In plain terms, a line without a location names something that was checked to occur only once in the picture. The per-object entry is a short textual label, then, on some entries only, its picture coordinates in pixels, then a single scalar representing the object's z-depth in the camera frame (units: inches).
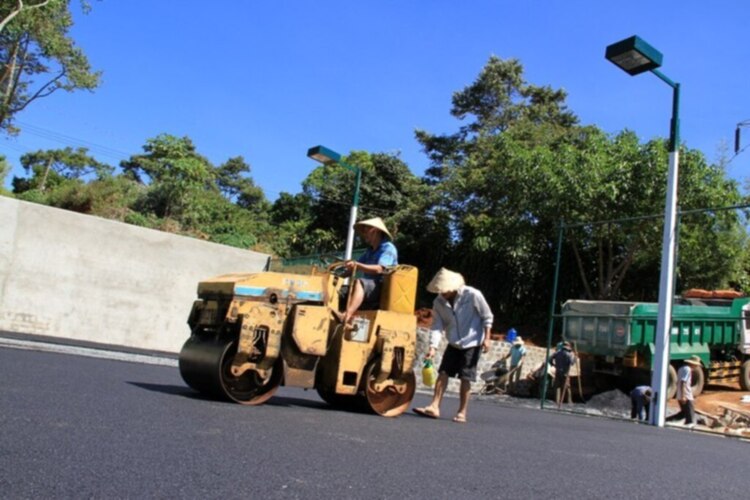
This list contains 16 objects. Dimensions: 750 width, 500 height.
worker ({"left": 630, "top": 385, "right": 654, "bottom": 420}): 464.4
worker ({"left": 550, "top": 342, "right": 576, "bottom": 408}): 566.9
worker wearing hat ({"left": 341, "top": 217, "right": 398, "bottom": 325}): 223.0
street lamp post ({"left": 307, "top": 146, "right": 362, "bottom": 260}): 572.7
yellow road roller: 197.8
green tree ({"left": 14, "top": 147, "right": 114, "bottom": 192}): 1935.3
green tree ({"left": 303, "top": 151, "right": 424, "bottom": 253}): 1243.8
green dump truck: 575.5
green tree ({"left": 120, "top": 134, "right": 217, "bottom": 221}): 1046.4
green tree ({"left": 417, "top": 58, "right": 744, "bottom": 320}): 786.8
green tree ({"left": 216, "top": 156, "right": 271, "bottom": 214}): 2197.3
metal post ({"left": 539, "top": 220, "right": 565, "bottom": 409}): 455.1
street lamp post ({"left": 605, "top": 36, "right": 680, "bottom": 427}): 373.7
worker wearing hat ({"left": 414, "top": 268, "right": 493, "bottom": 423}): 246.1
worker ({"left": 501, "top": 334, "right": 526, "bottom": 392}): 673.6
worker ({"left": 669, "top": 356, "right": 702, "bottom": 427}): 431.8
